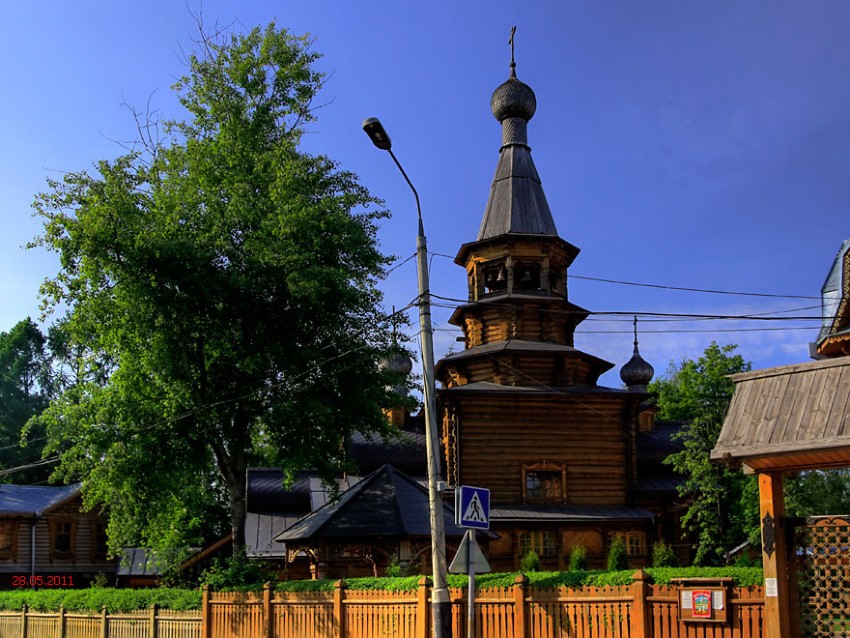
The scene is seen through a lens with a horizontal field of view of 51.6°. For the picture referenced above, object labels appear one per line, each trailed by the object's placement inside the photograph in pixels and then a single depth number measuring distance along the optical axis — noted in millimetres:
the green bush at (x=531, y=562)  26719
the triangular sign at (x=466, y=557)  11492
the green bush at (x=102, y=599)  20094
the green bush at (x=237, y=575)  19594
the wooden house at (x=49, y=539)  38062
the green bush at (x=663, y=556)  28172
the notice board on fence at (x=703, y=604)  12836
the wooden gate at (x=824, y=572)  11336
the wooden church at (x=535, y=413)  30125
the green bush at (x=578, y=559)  27397
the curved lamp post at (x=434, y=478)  12039
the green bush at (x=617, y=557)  27906
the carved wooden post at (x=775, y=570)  11406
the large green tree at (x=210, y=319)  21734
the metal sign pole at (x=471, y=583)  11125
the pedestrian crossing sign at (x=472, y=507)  11586
